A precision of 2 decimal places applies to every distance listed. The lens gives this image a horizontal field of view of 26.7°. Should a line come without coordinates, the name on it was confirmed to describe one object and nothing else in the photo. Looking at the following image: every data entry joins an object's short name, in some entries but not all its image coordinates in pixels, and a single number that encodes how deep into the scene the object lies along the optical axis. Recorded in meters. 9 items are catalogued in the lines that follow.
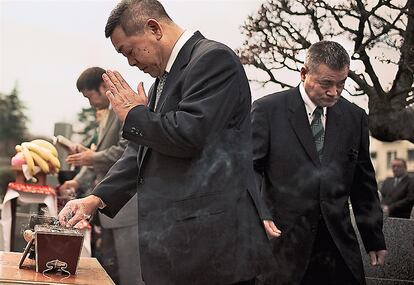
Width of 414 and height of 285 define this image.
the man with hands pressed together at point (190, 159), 2.08
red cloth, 3.67
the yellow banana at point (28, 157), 3.57
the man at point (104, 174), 3.31
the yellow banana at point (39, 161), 3.57
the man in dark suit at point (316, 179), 2.78
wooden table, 2.04
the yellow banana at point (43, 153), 3.55
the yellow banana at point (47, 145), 3.54
